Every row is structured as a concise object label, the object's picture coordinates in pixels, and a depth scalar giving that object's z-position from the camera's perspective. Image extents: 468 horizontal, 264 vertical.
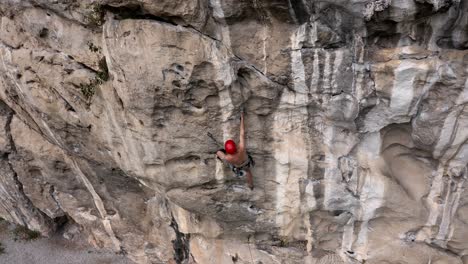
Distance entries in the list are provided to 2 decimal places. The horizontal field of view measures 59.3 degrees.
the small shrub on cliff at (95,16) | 5.77
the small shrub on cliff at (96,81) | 6.32
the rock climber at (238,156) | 6.04
